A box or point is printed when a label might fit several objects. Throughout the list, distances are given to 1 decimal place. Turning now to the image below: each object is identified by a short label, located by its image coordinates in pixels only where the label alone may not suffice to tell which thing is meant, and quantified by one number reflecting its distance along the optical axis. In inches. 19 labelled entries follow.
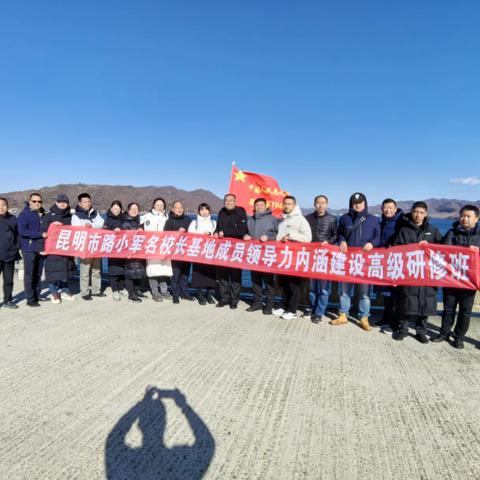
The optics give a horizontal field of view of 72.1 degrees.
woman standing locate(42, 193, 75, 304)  247.6
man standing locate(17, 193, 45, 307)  234.8
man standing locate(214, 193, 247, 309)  245.8
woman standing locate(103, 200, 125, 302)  261.1
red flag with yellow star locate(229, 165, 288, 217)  335.6
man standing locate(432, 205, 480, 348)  178.9
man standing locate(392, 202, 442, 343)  186.5
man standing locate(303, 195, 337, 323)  220.4
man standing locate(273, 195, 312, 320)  225.8
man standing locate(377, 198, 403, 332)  206.4
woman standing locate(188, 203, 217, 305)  253.8
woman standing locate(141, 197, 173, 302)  259.3
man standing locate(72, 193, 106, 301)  260.8
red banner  185.9
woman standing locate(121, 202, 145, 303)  258.2
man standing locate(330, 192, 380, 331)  207.5
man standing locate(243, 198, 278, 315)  240.5
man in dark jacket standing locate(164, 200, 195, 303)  259.4
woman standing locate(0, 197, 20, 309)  223.9
